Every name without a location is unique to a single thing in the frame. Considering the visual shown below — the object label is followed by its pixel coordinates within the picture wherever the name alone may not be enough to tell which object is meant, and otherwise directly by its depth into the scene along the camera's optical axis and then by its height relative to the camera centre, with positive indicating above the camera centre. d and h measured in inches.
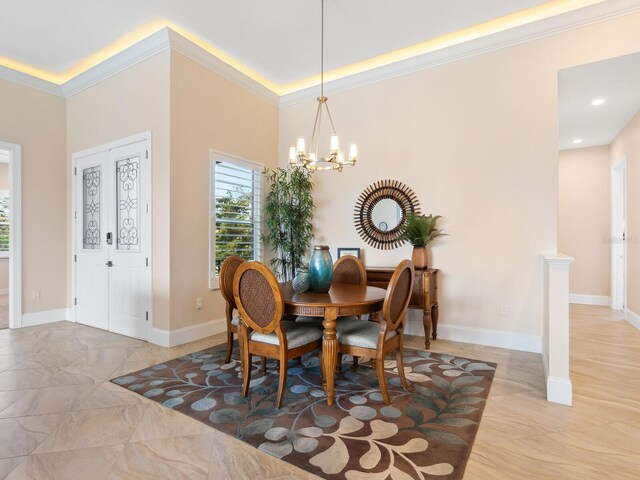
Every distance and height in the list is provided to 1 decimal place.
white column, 94.7 -26.3
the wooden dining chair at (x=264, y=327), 90.1 -24.1
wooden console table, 144.3 -22.0
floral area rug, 69.7 -45.0
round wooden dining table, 91.0 -19.4
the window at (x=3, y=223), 271.0 +13.6
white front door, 156.5 +0.8
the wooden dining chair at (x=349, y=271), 135.4 -13.1
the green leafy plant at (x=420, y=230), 150.5 +3.9
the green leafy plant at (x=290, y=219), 185.3 +10.9
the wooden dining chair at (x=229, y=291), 120.3 -18.4
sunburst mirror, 168.7 +13.8
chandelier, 121.3 +31.0
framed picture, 179.0 -6.7
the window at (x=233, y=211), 167.5 +14.9
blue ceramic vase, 106.0 -9.7
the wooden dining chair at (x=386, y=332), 92.3 -27.1
